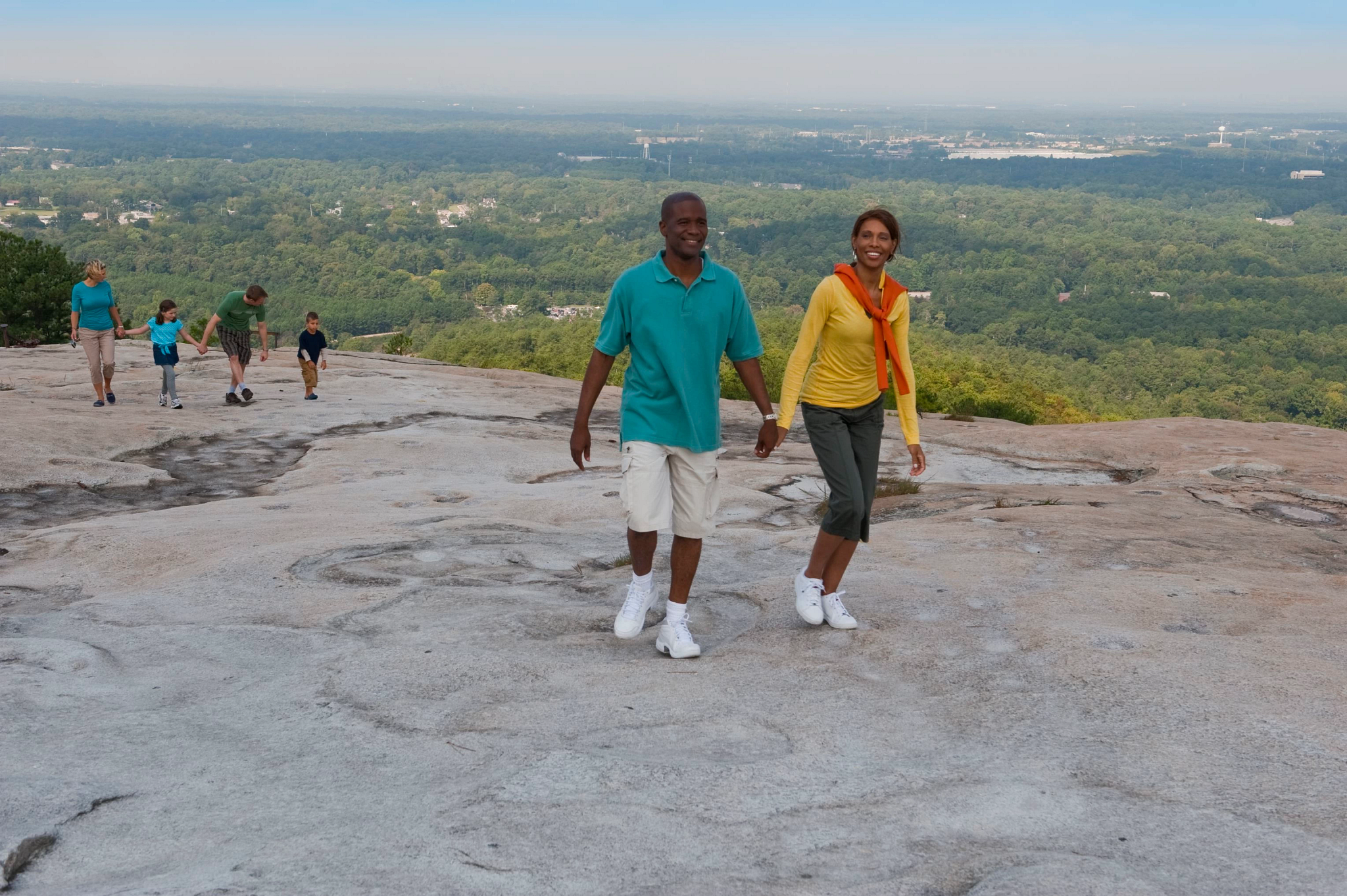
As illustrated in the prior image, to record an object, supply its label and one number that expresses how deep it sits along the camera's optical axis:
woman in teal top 13.26
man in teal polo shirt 4.55
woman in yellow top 4.94
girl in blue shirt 13.90
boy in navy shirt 14.89
